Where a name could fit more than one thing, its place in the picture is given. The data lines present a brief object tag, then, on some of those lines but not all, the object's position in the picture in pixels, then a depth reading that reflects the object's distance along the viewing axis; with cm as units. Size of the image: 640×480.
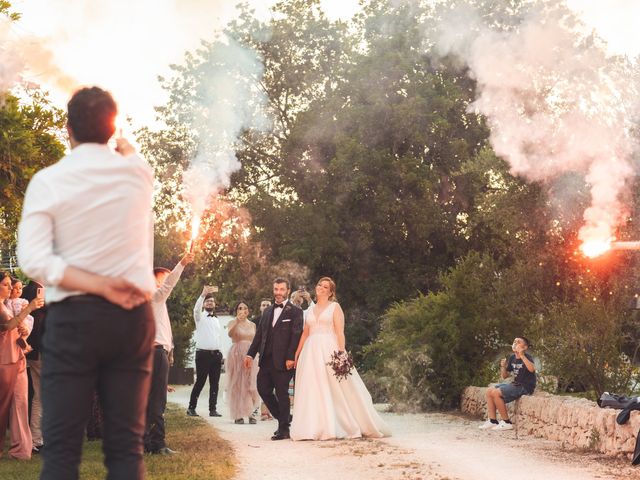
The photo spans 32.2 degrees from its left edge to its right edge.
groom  1480
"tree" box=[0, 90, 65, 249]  1481
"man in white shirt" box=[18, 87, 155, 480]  421
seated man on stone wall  1630
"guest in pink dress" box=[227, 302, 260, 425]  1900
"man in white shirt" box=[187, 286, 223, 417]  2103
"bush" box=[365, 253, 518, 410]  2064
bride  1461
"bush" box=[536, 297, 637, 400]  1589
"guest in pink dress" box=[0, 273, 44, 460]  1089
